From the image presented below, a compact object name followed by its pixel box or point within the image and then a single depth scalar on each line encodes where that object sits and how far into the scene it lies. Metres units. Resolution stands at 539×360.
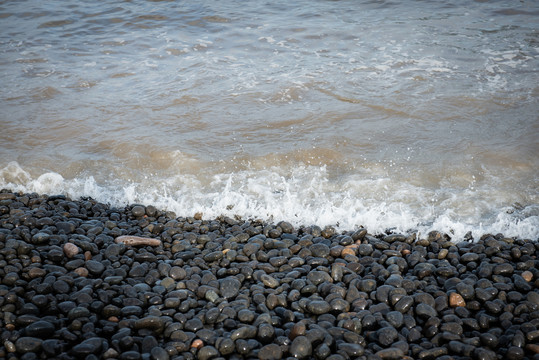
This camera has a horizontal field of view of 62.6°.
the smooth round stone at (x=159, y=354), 3.13
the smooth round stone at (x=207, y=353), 3.17
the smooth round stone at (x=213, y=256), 4.36
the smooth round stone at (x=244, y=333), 3.31
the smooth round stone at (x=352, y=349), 3.14
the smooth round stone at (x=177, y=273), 4.11
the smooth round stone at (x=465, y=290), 3.71
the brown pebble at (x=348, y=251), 4.40
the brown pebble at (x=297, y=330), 3.30
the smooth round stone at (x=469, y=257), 4.23
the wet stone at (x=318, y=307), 3.61
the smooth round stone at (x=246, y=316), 3.52
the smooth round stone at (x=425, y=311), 3.57
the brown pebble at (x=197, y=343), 3.27
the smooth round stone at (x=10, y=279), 3.88
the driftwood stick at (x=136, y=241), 4.66
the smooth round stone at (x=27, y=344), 3.14
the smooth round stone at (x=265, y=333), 3.34
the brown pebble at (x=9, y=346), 3.14
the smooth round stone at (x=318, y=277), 3.99
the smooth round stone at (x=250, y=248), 4.46
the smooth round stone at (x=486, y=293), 3.68
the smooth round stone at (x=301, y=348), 3.17
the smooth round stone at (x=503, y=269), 4.02
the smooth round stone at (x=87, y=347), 3.12
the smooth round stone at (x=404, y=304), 3.62
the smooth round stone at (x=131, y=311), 3.58
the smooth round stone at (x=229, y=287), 3.87
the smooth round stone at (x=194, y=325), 3.45
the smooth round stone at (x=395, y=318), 3.48
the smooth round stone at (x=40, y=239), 4.49
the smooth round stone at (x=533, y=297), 3.61
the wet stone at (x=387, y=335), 3.29
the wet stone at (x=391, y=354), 3.12
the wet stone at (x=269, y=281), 3.97
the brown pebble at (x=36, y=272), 3.97
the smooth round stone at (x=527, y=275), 3.95
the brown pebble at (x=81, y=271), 4.08
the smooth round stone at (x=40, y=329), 3.28
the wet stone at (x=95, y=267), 4.12
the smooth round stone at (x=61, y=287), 3.79
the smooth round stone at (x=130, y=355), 3.10
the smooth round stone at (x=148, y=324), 3.43
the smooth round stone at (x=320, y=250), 4.42
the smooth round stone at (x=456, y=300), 3.67
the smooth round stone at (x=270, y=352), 3.15
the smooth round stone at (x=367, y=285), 3.88
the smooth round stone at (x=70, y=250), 4.33
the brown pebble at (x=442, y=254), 4.37
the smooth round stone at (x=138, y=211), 5.36
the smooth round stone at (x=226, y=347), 3.23
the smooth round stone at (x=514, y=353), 3.10
